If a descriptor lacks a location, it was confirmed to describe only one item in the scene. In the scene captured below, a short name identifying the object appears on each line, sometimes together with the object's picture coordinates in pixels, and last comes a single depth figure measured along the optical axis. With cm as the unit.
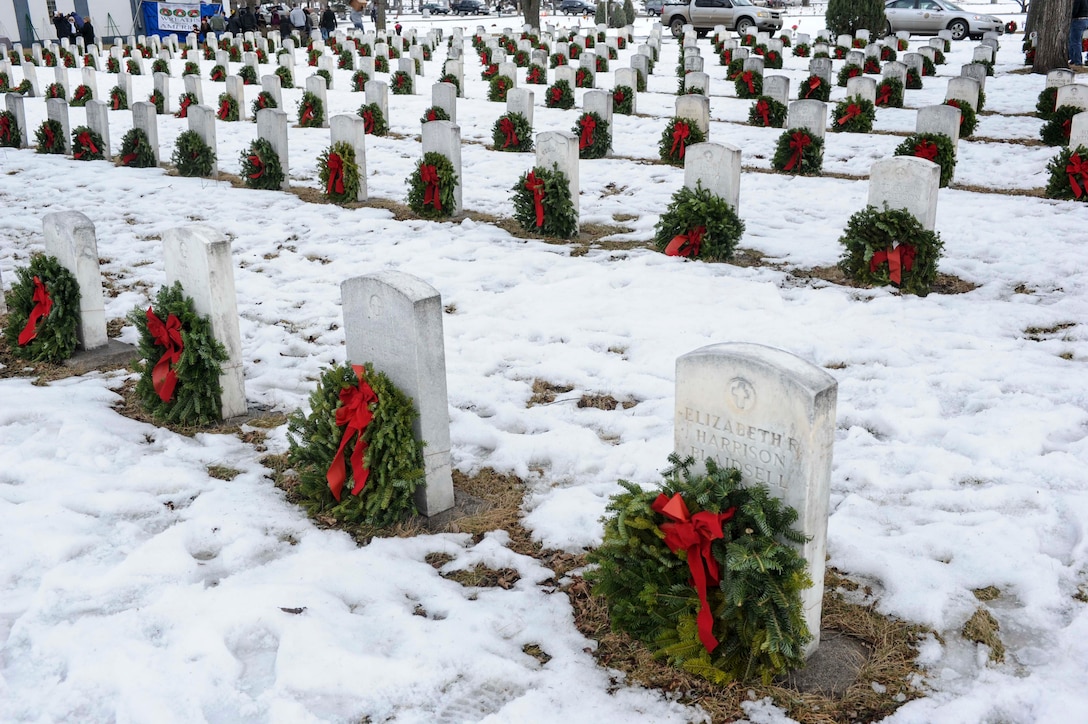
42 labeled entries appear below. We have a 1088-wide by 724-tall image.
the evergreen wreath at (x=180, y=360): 557
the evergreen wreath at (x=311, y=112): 1593
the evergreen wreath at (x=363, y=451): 448
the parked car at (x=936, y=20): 2867
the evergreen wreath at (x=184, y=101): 1695
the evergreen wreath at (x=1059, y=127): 1210
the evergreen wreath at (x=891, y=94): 1619
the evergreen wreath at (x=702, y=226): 858
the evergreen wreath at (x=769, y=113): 1472
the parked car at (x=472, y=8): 6469
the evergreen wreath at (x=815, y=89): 1658
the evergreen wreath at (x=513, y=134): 1353
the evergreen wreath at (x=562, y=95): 1722
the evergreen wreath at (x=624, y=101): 1614
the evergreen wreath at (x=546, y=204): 943
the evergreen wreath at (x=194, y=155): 1237
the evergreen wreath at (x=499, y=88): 1830
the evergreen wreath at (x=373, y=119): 1504
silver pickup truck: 3109
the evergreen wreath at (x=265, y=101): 1669
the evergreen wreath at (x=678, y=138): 1227
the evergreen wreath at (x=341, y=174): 1096
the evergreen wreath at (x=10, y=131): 1485
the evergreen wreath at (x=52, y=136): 1427
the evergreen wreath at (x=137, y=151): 1313
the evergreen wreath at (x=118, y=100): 1842
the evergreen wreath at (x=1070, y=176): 985
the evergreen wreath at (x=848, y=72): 1845
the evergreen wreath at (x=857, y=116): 1390
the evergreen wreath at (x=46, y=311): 660
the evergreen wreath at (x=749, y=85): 1794
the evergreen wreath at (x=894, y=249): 762
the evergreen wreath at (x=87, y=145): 1362
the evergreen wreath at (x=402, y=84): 1938
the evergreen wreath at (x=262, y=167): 1157
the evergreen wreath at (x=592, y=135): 1291
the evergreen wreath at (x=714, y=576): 329
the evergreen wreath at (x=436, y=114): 1411
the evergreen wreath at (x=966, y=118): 1298
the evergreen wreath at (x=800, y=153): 1166
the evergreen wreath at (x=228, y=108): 1711
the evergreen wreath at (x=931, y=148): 1039
